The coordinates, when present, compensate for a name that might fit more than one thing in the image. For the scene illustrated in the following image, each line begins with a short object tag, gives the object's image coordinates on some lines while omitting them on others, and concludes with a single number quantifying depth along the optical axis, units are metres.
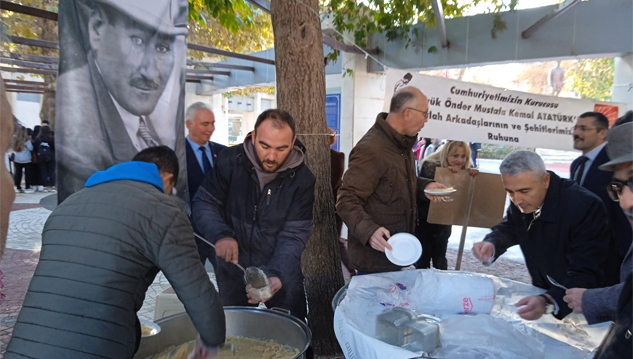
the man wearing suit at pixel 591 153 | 3.31
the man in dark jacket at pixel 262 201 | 2.23
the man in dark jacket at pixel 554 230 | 1.83
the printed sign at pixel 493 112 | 3.82
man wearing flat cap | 1.39
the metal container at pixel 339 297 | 1.96
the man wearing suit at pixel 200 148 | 3.34
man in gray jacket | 1.34
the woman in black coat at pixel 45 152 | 10.11
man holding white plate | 2.53
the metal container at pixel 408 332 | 1.50
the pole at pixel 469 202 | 3.42
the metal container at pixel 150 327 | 1.86
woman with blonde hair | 3.90
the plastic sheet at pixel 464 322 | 1.51
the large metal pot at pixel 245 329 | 1.86
